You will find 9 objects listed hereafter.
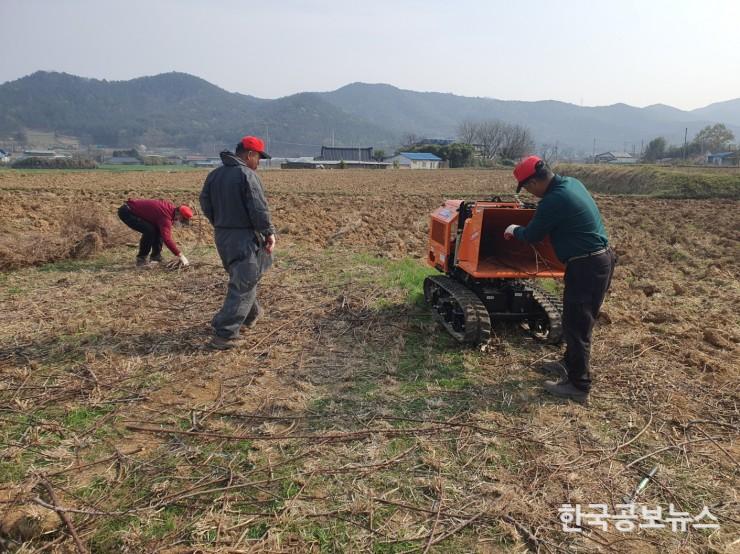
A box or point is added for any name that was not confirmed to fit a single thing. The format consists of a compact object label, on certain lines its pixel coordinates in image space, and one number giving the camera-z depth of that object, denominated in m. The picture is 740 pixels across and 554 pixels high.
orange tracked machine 5.18
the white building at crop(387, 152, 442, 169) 74.38
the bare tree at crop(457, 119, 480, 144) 97.36
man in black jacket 4.81
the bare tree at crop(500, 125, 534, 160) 86.94
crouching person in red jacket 7.99
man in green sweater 4.04
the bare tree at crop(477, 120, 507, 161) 92.49
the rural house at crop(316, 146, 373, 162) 94.62
